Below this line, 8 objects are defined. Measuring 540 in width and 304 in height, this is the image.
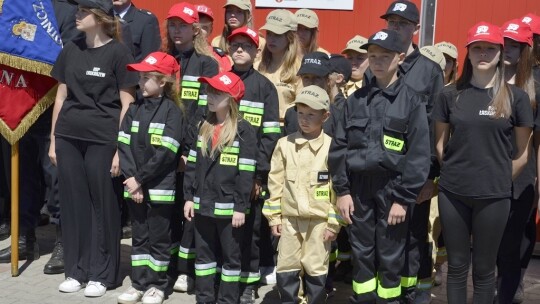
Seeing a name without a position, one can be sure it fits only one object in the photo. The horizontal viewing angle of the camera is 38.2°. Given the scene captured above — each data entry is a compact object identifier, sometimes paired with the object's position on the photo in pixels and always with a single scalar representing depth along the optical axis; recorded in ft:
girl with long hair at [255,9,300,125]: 19.72
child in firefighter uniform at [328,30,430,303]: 16.01
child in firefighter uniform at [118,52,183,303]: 18.48
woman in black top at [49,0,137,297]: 19.12
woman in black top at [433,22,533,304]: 15.29
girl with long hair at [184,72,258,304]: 17.79
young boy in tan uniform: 17.35
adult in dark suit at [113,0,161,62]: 22.95
